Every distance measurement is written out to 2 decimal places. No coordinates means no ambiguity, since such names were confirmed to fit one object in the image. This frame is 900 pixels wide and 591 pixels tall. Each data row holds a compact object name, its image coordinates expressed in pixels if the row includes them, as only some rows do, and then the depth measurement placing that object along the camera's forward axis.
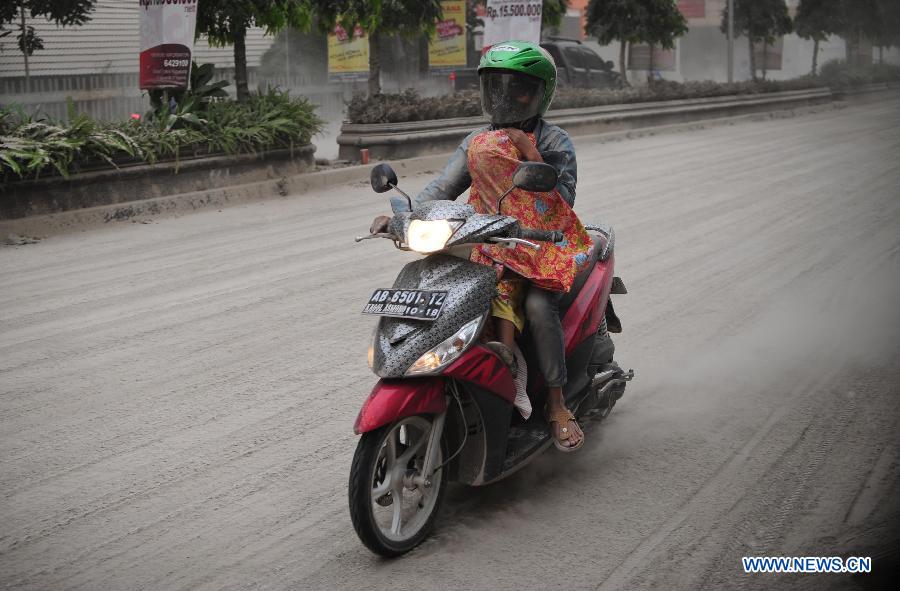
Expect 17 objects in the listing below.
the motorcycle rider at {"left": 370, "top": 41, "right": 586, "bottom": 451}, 4.30
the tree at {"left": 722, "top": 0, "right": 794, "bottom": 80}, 38.00
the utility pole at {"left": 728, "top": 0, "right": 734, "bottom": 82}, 29.62
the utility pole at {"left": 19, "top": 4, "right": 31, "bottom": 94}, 20.19
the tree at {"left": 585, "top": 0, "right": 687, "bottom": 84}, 28.58
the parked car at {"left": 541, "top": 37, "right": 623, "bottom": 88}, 28.25
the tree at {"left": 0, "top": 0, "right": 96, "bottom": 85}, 19.41
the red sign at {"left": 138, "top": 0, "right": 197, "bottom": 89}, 13.09
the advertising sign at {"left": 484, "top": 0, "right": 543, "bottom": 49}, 17.92
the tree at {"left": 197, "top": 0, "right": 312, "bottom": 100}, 14.59
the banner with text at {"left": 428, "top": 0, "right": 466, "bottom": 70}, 28.36
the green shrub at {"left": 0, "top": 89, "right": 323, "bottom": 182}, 10.91
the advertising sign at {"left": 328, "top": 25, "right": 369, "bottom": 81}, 28.34
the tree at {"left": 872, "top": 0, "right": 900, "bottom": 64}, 46.88
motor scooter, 3.79
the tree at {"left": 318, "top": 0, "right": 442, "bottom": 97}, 17.27
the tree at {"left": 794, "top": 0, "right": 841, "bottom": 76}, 43.03
